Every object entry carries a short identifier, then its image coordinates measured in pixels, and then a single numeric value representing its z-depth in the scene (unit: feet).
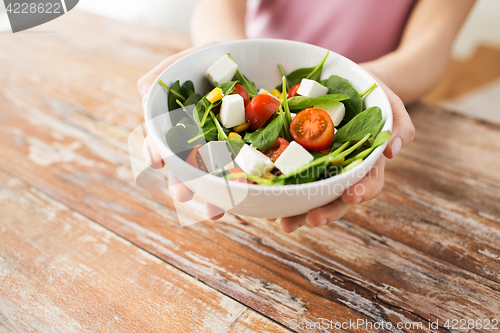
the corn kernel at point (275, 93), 1.82
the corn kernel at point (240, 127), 1.73
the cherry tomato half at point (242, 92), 1.74
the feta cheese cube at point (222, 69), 1.76
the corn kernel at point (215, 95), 1.70
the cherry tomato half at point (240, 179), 1.55
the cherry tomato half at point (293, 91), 1.79
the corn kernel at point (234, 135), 1.69
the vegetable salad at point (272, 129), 1.56
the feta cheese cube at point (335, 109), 1.70
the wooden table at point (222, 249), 1.60
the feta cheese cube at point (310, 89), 1.71
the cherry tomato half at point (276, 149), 1.64
